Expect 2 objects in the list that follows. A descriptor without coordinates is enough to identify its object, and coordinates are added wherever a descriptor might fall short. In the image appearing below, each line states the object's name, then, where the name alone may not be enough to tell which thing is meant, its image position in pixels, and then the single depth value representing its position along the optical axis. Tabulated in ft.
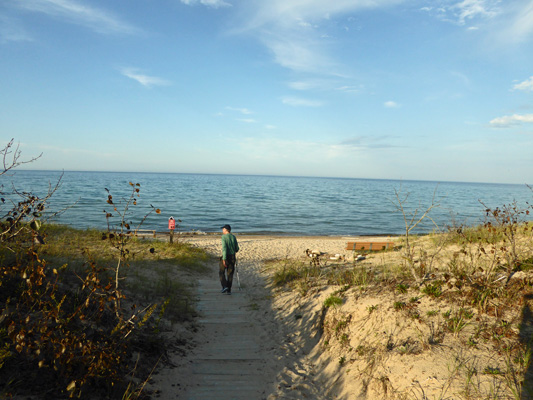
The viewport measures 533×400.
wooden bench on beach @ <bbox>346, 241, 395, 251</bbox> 50.13
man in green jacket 30.17
